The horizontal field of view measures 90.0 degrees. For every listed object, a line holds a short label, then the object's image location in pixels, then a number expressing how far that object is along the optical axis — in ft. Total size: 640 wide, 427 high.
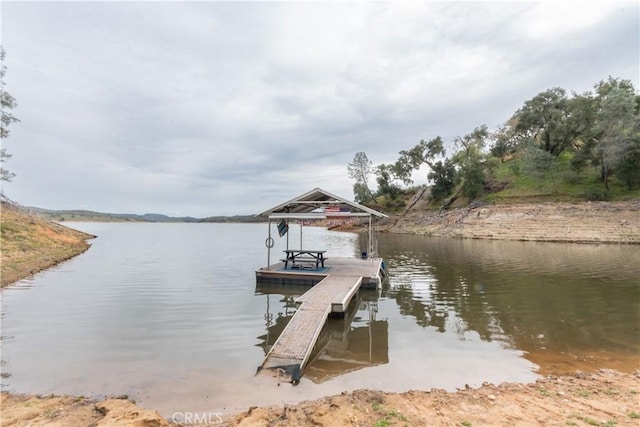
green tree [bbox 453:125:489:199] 150.61
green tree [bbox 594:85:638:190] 106.01
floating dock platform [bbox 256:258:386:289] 43.42
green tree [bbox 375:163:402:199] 206.28
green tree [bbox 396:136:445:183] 188.34
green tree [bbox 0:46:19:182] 66.39
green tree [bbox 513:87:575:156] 139.13
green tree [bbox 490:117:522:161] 177.27
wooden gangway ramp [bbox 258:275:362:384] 19.56
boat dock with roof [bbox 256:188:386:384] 20.81
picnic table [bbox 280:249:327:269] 49.02
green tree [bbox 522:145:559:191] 127.34
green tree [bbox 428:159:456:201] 175.32
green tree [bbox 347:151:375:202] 230.07
